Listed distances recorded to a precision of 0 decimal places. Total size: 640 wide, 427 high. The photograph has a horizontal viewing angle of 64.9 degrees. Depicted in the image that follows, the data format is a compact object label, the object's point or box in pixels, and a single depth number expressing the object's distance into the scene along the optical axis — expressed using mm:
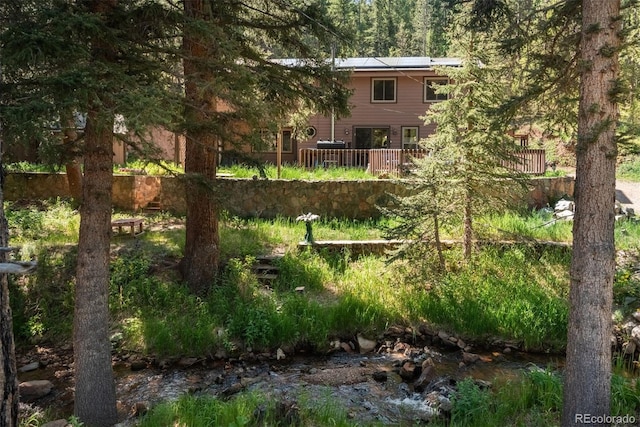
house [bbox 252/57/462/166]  22734
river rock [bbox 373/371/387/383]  7695
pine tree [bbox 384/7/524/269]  9750
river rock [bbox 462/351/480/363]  8336
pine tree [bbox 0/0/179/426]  4578
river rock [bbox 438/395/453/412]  6324
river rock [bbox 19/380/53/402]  7020
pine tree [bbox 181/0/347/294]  6434
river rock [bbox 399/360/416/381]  7781
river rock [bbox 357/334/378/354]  8883
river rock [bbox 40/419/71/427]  5156
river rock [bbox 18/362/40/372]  7984
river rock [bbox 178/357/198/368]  8172
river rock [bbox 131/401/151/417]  6060
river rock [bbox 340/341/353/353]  8896
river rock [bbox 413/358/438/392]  7410
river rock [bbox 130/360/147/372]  8023
